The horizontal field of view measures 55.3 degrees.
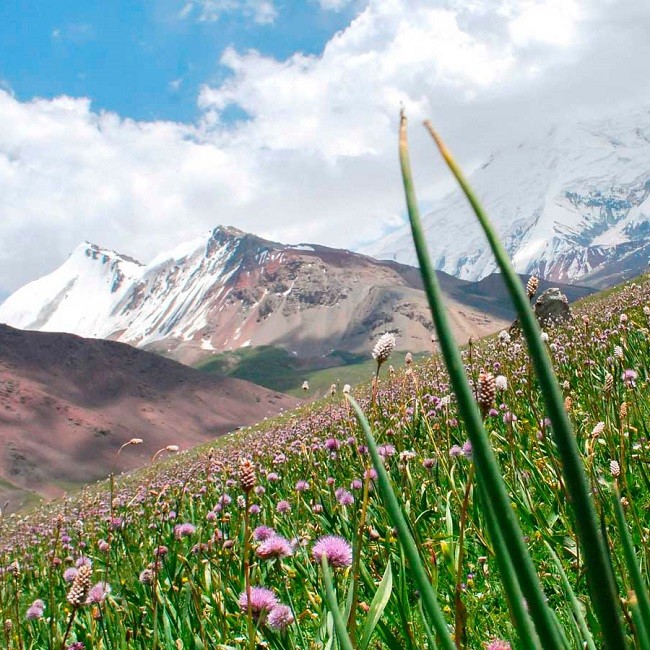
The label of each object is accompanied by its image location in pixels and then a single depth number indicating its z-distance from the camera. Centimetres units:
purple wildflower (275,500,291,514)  438
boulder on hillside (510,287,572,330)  2310
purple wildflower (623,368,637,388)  446
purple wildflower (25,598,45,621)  324
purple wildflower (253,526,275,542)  301
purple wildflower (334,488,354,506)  348
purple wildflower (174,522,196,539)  409
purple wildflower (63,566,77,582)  331
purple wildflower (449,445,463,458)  393
